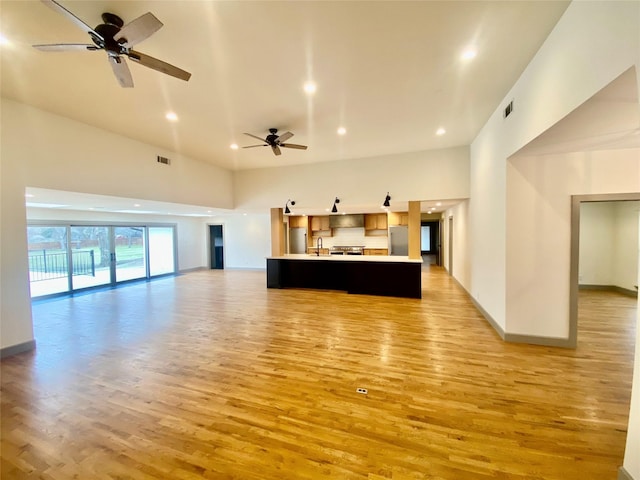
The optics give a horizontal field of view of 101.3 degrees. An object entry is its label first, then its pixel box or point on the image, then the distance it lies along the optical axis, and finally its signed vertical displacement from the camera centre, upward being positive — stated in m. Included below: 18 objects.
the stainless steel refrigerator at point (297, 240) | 10.90 -0.32
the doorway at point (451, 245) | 8.91 -0.53
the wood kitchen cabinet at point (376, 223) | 10.29 +0.33
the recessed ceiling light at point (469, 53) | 2.61 +1.79
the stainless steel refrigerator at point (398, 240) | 9.75 -0.35
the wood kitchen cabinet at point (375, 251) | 10.41 -0.79
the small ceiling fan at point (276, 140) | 4.39 +1.59
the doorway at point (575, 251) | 3.28 -0.29
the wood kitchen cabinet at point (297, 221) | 10.81 +0.46
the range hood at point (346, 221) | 10.41 +0.44
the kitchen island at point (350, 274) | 6.25 -1.11
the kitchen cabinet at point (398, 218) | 9.88 +0.48
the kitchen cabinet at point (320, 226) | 10.77 +0.25
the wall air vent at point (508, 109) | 3.37 +1.58
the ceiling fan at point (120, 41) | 1.84 +1.51
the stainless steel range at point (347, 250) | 10.36 -0.73
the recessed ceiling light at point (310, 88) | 3.23 +1.82
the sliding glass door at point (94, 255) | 6.96 -0.61
